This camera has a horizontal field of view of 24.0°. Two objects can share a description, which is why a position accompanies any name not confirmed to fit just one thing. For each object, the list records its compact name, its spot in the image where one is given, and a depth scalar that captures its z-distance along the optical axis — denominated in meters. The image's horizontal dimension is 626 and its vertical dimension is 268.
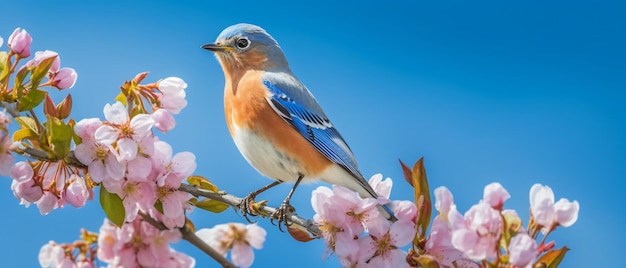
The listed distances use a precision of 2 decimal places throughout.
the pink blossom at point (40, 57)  5.14
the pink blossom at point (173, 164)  5.09
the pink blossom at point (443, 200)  4.29
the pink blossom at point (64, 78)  5.45
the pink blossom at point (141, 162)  4.92
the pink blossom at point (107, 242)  5.13
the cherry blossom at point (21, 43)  5.13
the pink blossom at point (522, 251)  3.73
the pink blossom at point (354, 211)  4.82
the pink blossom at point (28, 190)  5.03
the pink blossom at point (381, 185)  5.44
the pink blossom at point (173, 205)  5.04
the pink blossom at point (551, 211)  4.07
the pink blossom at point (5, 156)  4.37
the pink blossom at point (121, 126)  4.82
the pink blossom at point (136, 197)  4.96
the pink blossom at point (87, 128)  4.87
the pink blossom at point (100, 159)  4.86
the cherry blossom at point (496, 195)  4.00
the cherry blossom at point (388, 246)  4.53
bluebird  7.39
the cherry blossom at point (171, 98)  5.53
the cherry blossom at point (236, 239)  5.39
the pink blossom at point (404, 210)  4.57
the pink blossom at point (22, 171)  4.90
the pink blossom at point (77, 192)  5.05
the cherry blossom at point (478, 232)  3.88
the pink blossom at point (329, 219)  4.83
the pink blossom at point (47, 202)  5.14
